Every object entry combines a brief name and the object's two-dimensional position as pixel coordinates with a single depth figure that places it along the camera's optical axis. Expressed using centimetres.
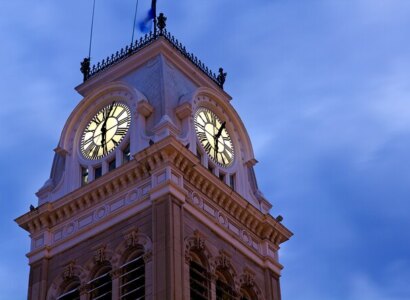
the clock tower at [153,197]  6200
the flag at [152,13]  7417
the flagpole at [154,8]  7359
